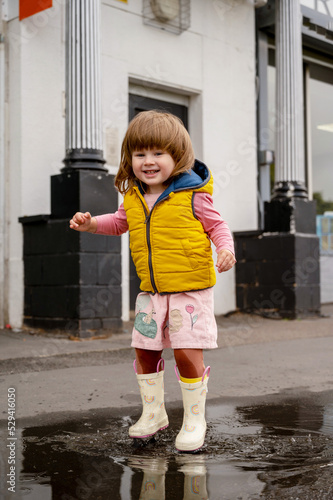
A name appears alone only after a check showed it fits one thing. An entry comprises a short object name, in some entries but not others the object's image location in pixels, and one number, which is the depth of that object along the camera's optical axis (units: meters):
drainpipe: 6.20
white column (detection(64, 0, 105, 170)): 5.83
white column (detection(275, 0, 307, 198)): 7.94
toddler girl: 2.59
